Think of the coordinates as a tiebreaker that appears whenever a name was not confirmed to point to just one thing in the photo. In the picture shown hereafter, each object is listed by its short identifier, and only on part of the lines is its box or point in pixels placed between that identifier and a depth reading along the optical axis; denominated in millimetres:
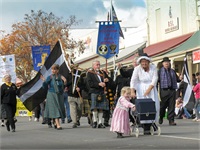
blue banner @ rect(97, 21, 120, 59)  25109
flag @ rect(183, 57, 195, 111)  20344
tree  52500
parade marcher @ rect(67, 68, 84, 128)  16953
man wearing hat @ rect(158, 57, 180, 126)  15391
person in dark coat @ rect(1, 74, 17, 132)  16031
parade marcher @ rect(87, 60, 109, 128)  15445
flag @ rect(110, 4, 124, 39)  32841
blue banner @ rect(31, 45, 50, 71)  32344
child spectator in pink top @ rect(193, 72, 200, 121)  18708
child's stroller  11805
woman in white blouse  12219
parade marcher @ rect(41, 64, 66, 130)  15477
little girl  11883
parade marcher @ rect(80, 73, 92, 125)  16609
